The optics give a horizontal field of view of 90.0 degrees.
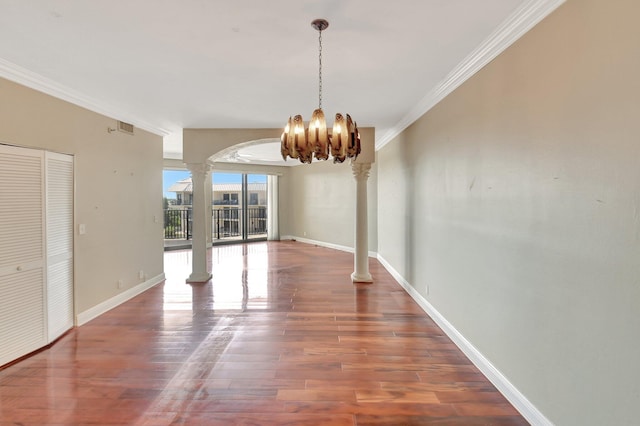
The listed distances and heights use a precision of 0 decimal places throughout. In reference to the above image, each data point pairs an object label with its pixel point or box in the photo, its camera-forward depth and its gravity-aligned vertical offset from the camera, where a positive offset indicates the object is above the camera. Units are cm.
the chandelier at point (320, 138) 254 +59
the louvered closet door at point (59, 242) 329 -31
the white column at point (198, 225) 547 -22
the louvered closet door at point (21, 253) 285 -37
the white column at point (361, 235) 552 -42
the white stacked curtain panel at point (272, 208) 1073 +12
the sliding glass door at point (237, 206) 1039 +20
